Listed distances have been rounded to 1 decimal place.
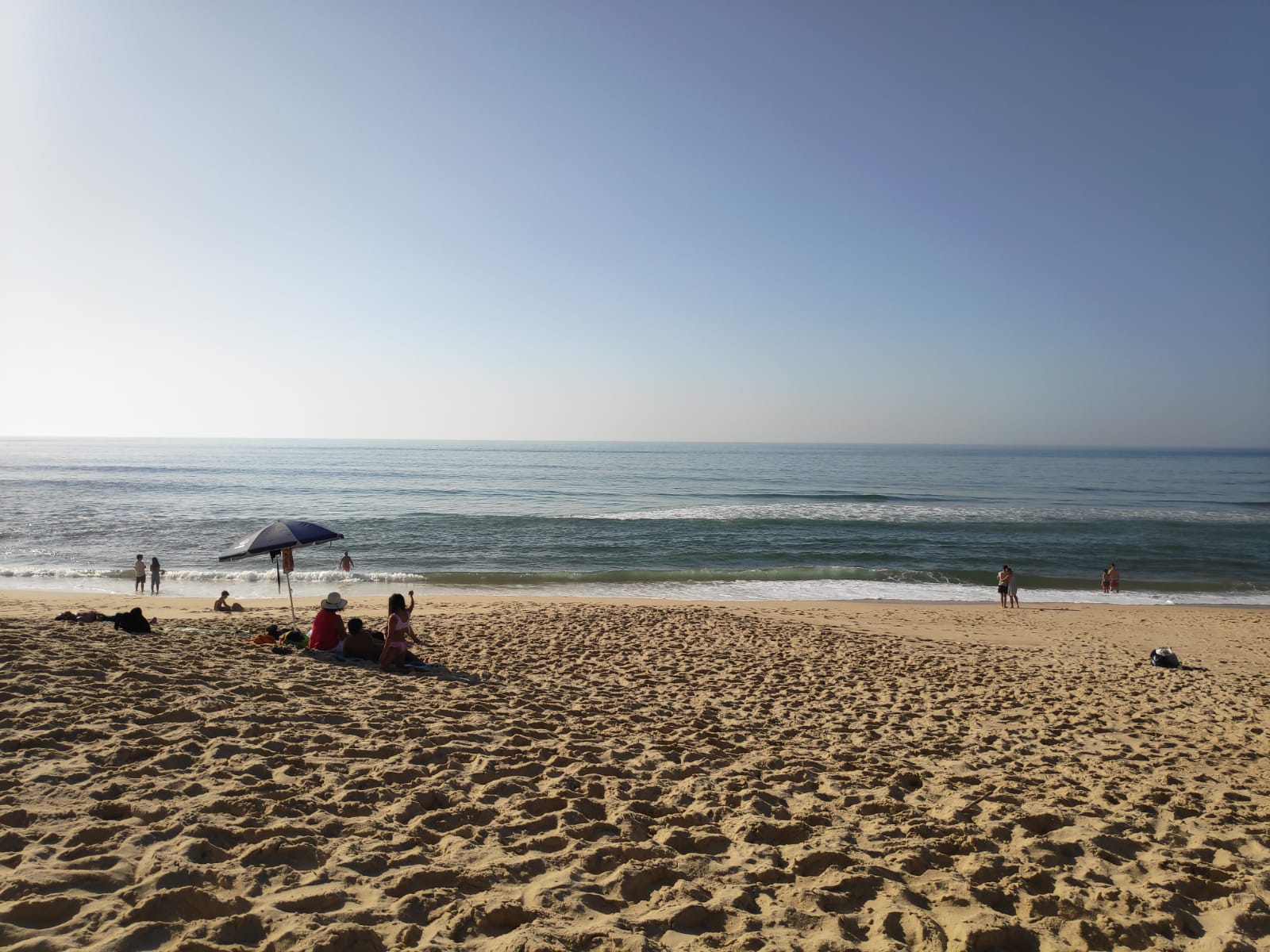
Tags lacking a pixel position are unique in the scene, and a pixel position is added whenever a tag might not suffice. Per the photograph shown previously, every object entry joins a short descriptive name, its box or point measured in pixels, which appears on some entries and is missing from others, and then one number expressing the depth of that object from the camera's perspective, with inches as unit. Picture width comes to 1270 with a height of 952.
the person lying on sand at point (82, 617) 406.2
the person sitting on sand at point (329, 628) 364.2
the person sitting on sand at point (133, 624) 385.4
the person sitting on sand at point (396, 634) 340.5
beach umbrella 385.7
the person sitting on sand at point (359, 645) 357.4
